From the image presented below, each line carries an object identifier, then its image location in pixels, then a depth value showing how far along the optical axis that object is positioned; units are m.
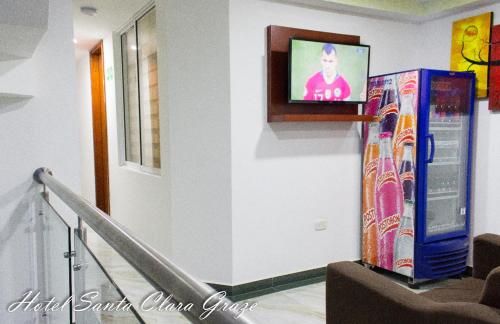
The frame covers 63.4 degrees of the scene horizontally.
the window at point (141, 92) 4.41
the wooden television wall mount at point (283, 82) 3.41
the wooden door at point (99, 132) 6.19
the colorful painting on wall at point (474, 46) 3.70
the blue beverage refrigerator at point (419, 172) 3.52
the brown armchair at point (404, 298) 1.62
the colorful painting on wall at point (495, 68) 3.60
